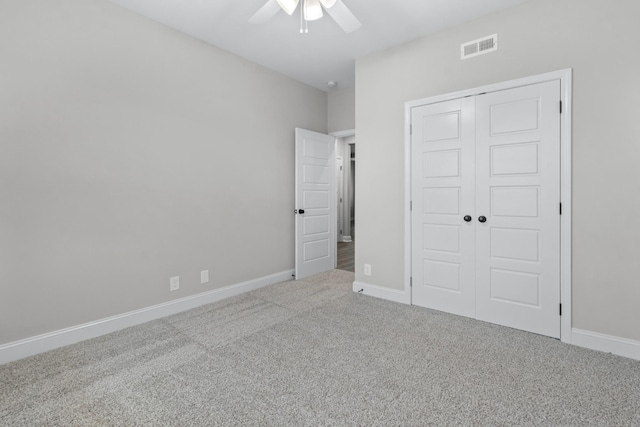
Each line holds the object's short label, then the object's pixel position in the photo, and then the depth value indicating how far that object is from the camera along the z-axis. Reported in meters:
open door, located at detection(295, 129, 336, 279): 4.43
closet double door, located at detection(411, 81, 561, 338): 2.61
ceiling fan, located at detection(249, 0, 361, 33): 2.18
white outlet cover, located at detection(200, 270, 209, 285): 3.44
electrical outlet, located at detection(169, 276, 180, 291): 3.18
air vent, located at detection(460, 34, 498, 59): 2.85
